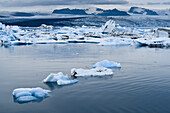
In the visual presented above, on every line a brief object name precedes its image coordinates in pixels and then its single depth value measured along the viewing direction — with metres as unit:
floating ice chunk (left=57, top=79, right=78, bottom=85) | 9.32
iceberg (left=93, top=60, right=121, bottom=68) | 12.54
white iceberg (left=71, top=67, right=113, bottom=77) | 10.69
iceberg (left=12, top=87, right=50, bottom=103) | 7.56
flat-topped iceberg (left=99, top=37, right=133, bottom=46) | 26.81
